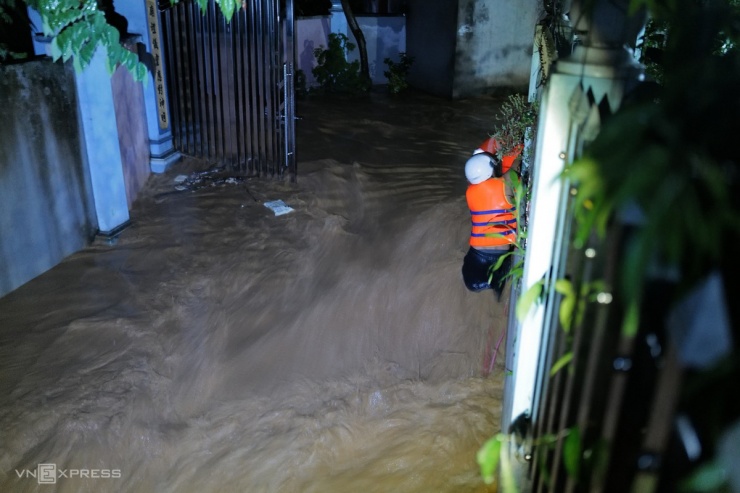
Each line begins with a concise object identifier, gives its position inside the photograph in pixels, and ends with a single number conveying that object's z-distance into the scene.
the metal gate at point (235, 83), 6.95
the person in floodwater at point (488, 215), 4.28
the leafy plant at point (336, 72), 13.44
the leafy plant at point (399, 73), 13.66
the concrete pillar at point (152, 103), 7.09
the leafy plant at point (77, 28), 3.35
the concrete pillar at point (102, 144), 5.74
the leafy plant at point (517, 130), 4.57
